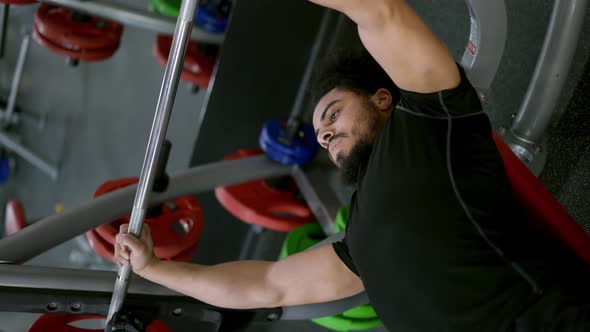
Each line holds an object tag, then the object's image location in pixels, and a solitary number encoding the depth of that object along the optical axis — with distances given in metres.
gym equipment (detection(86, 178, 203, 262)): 1.84
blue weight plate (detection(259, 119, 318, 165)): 2.28
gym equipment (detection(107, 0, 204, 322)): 1.03
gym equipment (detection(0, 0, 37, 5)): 2.31
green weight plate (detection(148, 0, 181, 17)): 2.74
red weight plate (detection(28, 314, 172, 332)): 1.51
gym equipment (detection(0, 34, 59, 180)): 3.36
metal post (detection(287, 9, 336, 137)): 2.30
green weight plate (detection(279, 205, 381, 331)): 1.74
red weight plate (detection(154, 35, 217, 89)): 2.67
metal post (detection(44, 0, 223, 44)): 2.39
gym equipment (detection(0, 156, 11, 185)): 3.87
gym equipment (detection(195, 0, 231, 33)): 2.57
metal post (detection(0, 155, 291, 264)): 1.62
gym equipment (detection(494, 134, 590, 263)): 1.37
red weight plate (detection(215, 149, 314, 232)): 2.18
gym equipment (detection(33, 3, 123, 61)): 2.50
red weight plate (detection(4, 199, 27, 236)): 2.16
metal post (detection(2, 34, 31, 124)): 3.31
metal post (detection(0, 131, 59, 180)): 3.73
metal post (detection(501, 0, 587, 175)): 1.39
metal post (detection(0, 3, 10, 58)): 2.56
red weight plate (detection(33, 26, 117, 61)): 2.51
